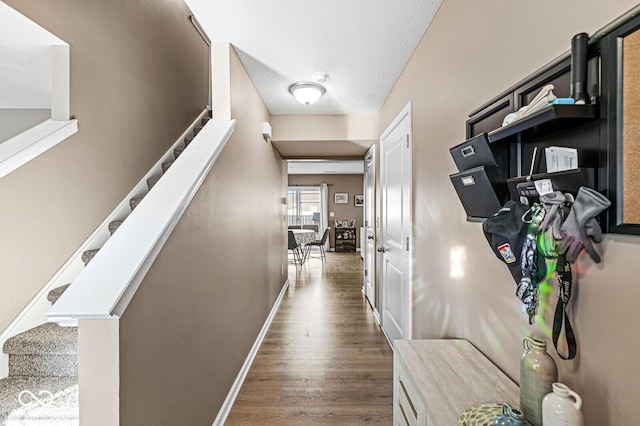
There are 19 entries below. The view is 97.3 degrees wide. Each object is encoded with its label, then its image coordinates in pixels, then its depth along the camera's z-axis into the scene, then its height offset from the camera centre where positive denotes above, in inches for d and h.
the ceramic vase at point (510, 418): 27.5 -20.4
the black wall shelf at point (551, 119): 25.7 +9.2
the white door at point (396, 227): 87.6 -5.6
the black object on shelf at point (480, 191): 39.4 +3.2
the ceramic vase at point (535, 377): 28.5 -16.9
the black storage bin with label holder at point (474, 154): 39.0 +8.7
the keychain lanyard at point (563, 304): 28.9 -9.6
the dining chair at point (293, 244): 259.9 -30.1
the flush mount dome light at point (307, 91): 104.0 +45.2
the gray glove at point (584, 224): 24.2 -1.1
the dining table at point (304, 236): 296.3 -26.1
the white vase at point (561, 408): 24.2 -17.2
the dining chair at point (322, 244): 293.9 -33.5
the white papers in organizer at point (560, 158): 27.3 +5.4
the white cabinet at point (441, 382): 36.3 -24.6
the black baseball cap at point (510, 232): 32.2 -2.4
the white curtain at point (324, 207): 376.8 +6.1
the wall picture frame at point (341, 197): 381.6 +19.8
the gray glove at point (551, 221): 26.9 -0.9
